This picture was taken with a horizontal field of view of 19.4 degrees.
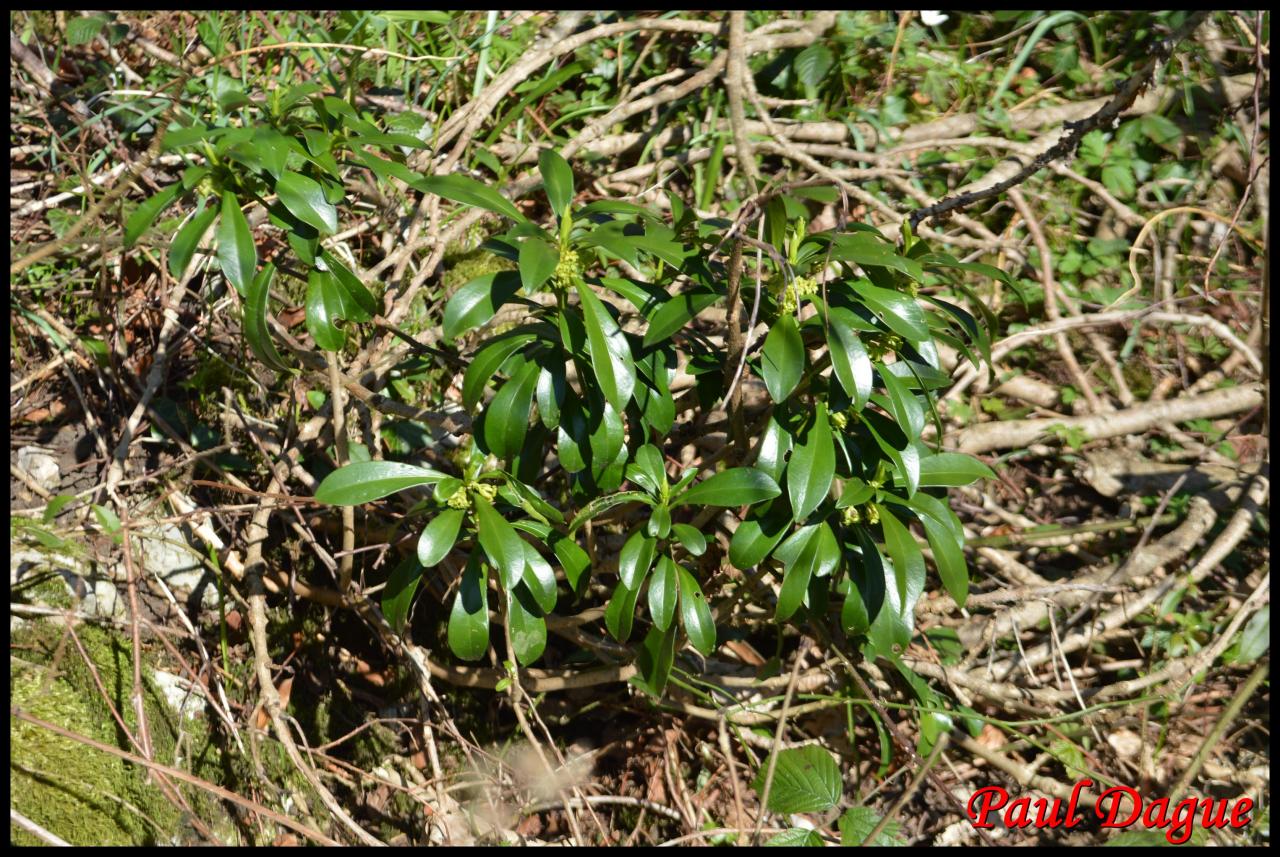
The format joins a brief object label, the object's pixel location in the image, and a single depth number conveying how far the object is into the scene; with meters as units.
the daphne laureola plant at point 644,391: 2.44
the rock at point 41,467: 2.76
